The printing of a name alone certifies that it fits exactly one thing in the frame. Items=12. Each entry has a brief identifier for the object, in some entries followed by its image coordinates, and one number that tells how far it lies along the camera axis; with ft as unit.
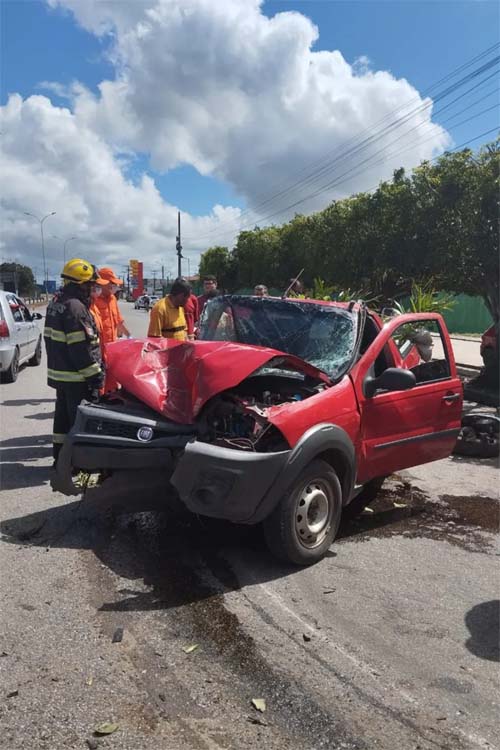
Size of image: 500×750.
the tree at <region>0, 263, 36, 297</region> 254.27
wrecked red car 11.89
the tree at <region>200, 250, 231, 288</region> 172.35
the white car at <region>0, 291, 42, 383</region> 35.91
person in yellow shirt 20.71
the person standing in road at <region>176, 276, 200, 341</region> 23.76
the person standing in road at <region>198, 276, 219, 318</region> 26.43
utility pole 194.39
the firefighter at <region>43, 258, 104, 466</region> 17.15
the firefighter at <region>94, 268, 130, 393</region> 23.68
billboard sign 329.31
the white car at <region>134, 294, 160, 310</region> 212.64
